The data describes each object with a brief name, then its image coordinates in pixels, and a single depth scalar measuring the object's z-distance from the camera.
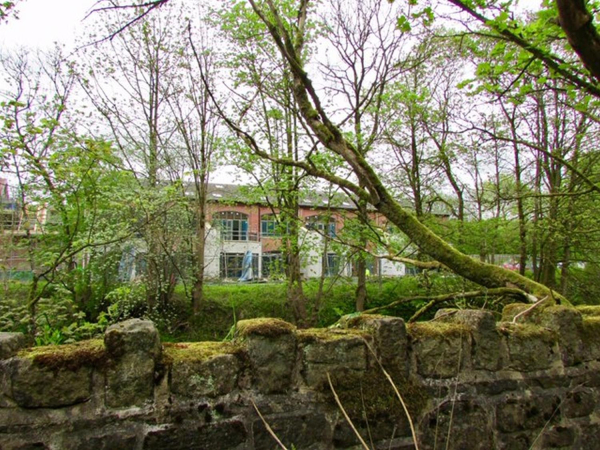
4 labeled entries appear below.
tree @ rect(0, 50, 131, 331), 5.29
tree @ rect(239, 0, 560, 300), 3.31
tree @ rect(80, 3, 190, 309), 10.18
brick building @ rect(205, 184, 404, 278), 10.73
